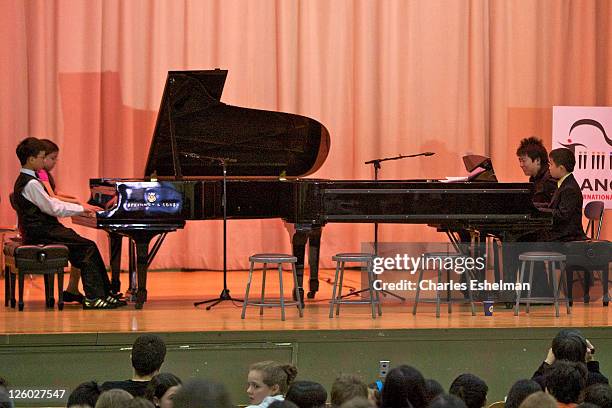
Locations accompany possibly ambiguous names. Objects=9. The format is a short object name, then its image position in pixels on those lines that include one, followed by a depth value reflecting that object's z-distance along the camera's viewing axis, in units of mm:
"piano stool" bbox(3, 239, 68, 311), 12543
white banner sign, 16518
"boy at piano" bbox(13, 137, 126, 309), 12821
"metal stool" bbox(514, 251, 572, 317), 12370
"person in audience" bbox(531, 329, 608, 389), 8439
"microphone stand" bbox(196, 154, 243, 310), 12982
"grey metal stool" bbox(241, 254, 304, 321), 12333
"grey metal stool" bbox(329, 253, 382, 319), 12327
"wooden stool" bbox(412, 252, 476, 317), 12178
